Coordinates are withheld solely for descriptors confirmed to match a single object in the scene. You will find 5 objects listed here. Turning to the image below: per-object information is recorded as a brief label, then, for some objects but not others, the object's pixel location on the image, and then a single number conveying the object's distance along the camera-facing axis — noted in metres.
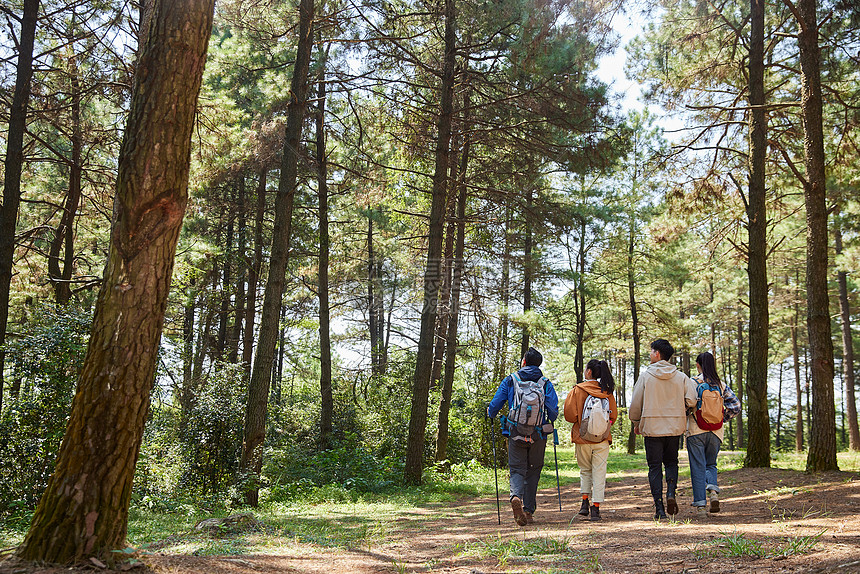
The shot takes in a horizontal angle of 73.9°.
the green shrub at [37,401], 7.84
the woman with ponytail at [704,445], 6.47
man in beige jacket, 6.39
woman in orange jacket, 6.72
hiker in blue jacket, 6.59
